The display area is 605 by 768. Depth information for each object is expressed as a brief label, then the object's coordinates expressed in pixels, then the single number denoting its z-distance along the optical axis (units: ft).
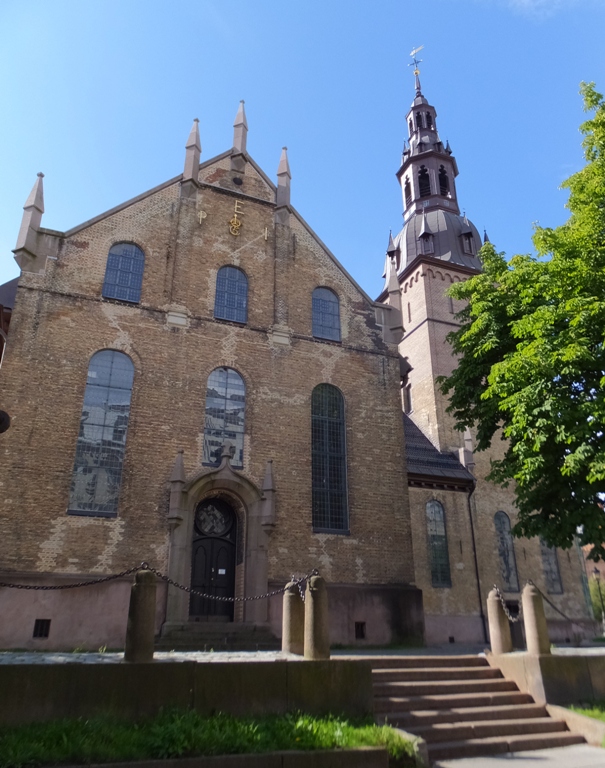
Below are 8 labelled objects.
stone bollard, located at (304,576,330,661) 29.55
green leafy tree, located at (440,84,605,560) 37.37
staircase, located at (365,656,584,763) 28.17
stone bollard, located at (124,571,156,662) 26.14
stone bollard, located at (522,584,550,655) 34.40
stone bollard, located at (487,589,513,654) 36.83
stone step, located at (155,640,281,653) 44.93
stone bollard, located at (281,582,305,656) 34.73
